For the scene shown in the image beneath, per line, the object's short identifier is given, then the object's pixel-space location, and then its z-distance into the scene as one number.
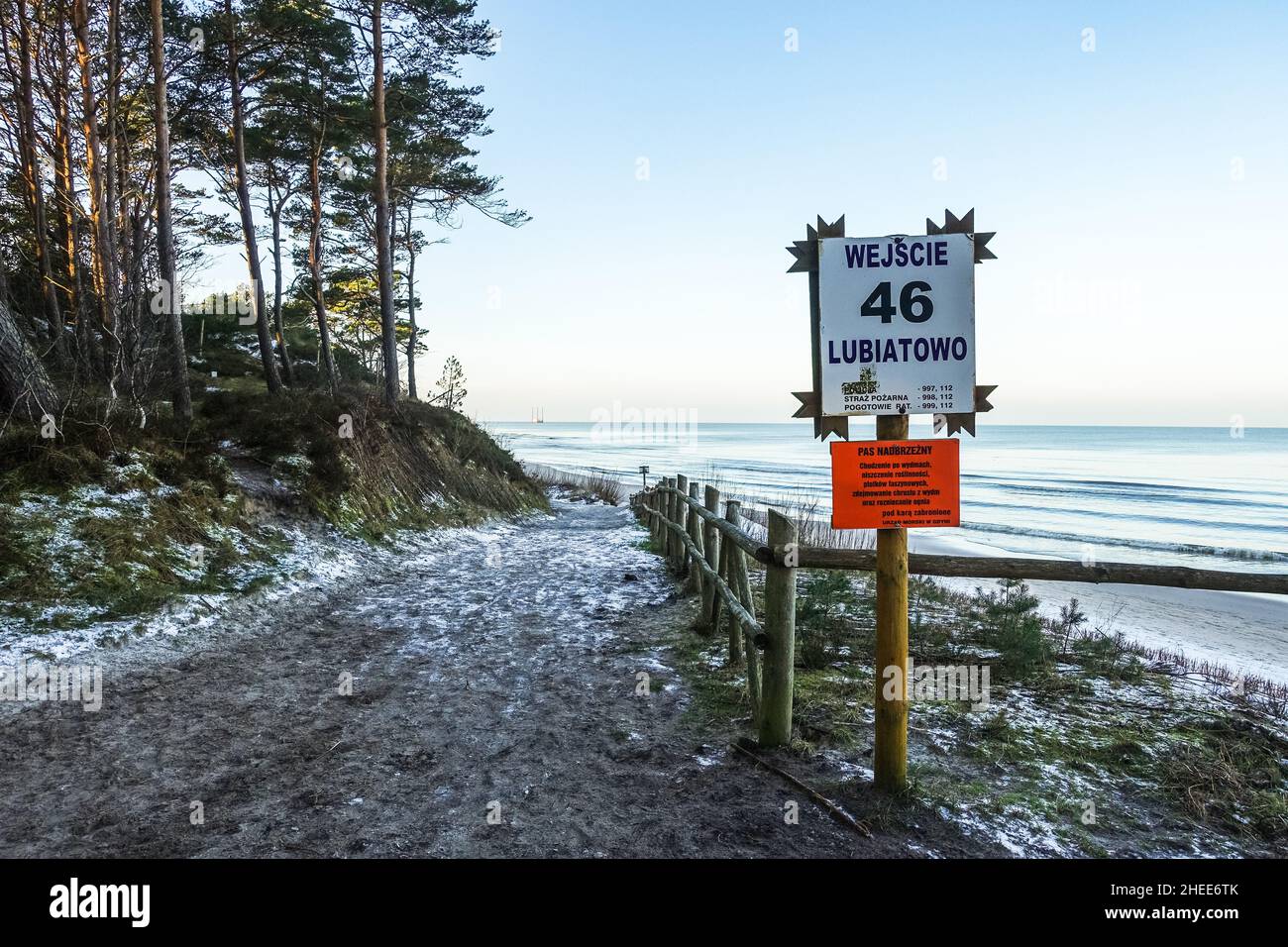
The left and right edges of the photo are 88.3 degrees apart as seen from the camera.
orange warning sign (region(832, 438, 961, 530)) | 3.53
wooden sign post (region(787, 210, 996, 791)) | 3.52
